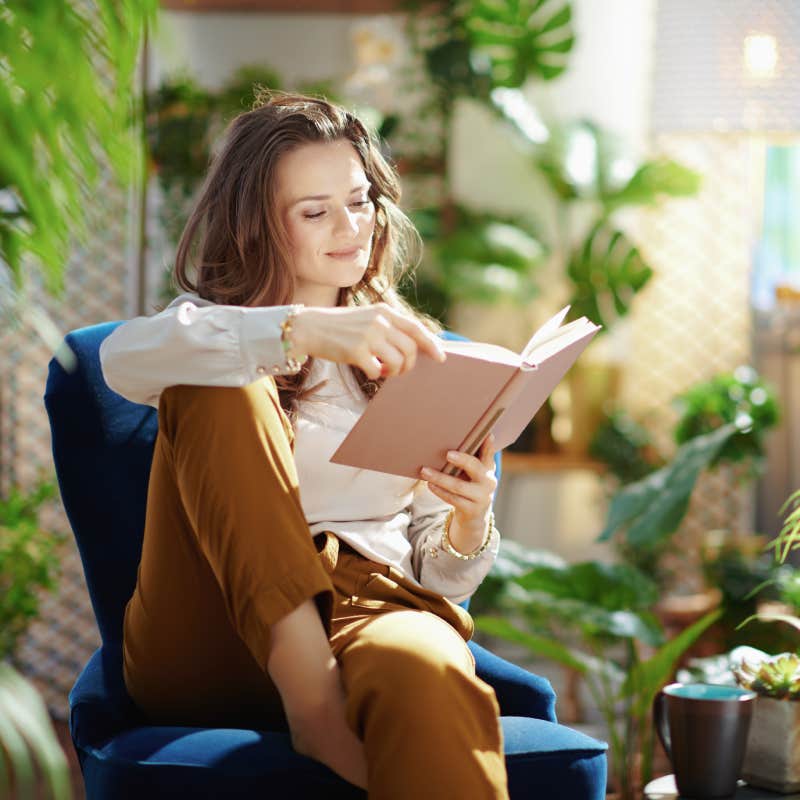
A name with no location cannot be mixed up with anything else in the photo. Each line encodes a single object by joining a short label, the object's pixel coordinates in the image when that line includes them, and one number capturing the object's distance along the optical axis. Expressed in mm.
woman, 1694
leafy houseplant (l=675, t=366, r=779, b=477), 3442
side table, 1861
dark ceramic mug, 1831
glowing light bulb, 3670
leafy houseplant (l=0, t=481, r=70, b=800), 3246
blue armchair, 1741
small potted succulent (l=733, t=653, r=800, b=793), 1869
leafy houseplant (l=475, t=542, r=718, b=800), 2547
